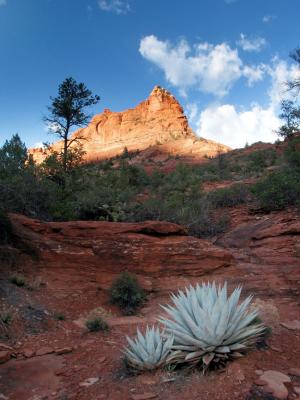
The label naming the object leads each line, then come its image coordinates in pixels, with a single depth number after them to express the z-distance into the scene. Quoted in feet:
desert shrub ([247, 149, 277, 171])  81.21
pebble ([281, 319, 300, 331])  16.44
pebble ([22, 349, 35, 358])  15.15
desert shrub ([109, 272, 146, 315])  23.12
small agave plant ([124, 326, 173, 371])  12.02
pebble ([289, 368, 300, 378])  10.96
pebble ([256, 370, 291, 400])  9.64
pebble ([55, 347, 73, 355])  15.67
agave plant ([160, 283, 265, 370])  11.43
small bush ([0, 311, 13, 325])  17.50
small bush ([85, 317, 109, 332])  18.48
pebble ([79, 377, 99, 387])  12.28
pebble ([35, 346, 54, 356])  15.44
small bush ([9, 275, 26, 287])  22.03
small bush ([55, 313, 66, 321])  20.32
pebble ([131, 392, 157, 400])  10.43
